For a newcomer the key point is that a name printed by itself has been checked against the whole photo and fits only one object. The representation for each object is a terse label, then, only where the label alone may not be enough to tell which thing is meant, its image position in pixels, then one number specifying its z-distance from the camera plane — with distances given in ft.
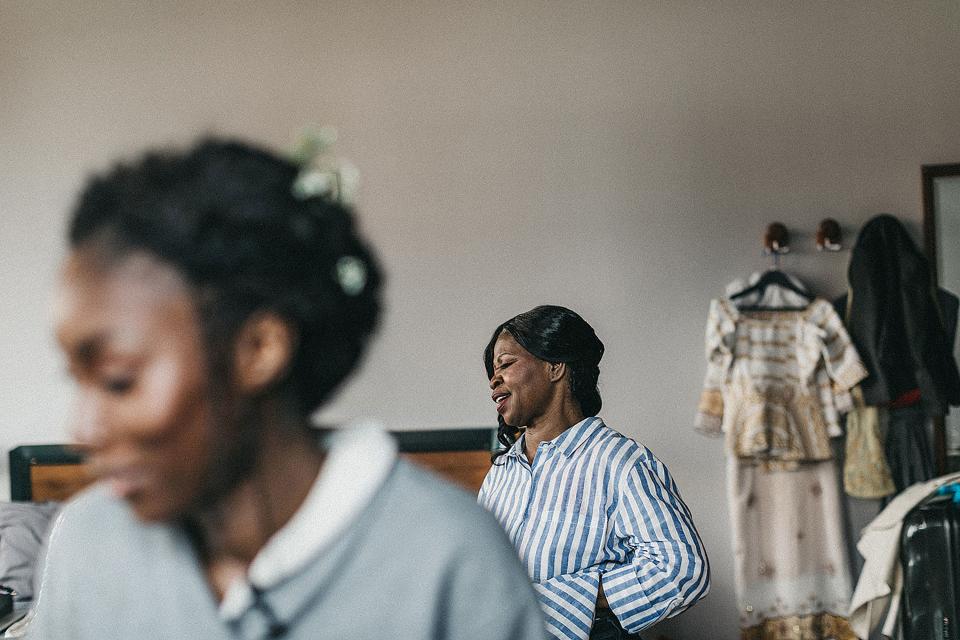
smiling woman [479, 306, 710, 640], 7.06
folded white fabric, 9.71
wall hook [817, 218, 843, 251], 12.72
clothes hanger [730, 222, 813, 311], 12.59
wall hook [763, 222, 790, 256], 12.83
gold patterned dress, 12.28
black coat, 12.26
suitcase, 8.75
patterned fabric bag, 12.40
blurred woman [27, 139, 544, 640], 2.39
